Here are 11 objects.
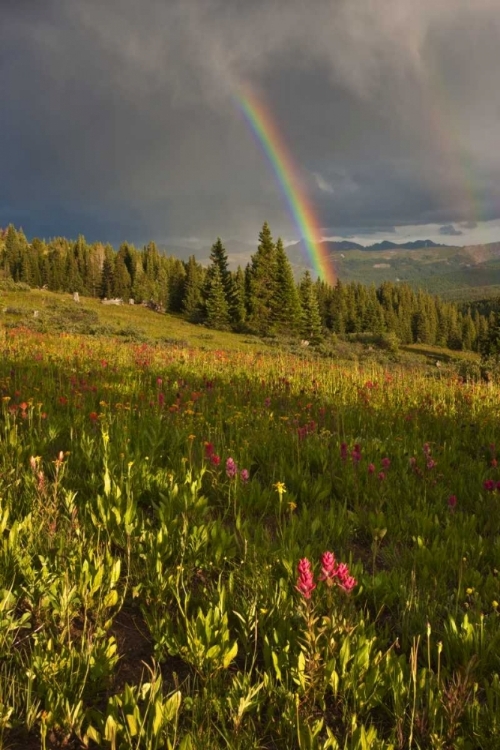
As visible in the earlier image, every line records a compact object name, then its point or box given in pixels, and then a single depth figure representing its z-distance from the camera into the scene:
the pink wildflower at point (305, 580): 1.69
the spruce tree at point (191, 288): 80.62
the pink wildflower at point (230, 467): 3.12
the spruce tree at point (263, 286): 54.69
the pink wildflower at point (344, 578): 1.77
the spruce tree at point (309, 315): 60.31
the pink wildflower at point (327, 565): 1.73
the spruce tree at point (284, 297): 54.97
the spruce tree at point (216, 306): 52.84
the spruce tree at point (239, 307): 56.84
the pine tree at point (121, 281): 104.73
